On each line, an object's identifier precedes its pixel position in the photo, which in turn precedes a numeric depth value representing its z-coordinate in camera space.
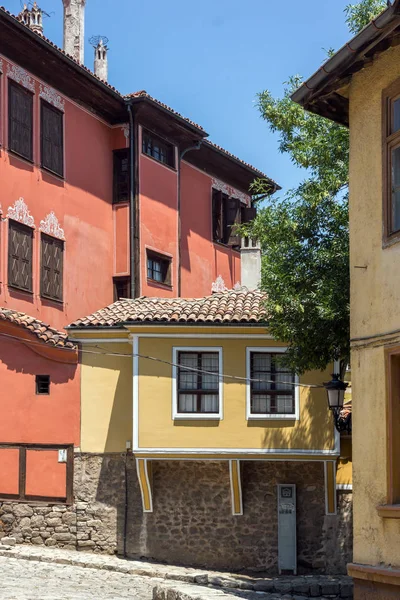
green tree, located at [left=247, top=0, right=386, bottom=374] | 17.72
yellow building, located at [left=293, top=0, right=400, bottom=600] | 12.65
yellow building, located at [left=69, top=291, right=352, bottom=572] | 24.28
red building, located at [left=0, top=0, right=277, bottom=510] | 25.55
